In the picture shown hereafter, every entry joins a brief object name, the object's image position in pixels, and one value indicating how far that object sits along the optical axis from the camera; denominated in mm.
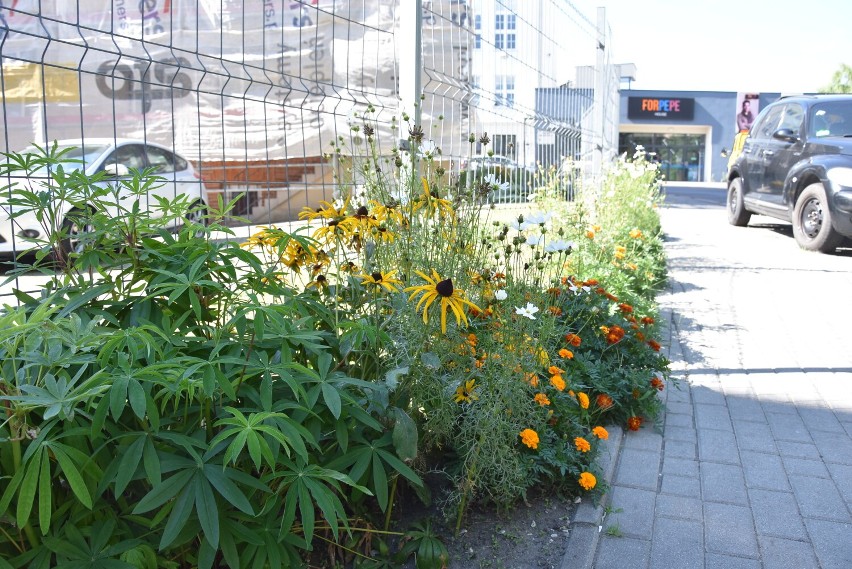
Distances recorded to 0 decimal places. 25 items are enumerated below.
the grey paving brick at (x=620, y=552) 2500
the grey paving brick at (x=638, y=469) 3120
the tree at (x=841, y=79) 52594
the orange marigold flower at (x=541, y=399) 2865
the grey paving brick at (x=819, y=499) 2861
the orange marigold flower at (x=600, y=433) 3025
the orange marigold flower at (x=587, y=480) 2779
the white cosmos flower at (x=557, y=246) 2839
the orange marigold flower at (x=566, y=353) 3230
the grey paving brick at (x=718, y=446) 3404
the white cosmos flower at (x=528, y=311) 2539
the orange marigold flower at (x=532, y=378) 2609
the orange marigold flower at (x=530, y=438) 2723
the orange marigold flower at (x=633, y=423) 3564
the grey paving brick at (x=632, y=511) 2727
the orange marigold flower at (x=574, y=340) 3453
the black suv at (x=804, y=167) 8781
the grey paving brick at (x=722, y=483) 3002
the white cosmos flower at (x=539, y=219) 2930
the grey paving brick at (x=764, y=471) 3131
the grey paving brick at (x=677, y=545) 2520
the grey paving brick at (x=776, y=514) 2732
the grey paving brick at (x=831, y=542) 2523
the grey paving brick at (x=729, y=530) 2611
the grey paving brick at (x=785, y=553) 2518
